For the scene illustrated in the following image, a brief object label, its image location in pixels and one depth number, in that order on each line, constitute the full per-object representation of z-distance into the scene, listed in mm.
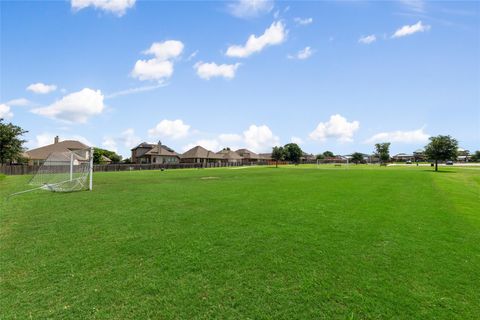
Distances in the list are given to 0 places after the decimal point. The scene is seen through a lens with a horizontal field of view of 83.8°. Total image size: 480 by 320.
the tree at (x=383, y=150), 104625
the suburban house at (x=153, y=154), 85750
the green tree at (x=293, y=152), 119375
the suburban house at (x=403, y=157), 154400
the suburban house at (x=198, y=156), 94000
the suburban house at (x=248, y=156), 132450
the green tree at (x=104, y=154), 70938
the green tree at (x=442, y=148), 50916
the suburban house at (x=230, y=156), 108862
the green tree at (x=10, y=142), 41938
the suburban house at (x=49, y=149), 63125
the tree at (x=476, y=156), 121119
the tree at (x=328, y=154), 173500
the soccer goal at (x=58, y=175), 18417
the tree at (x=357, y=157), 117125
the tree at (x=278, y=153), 110500
